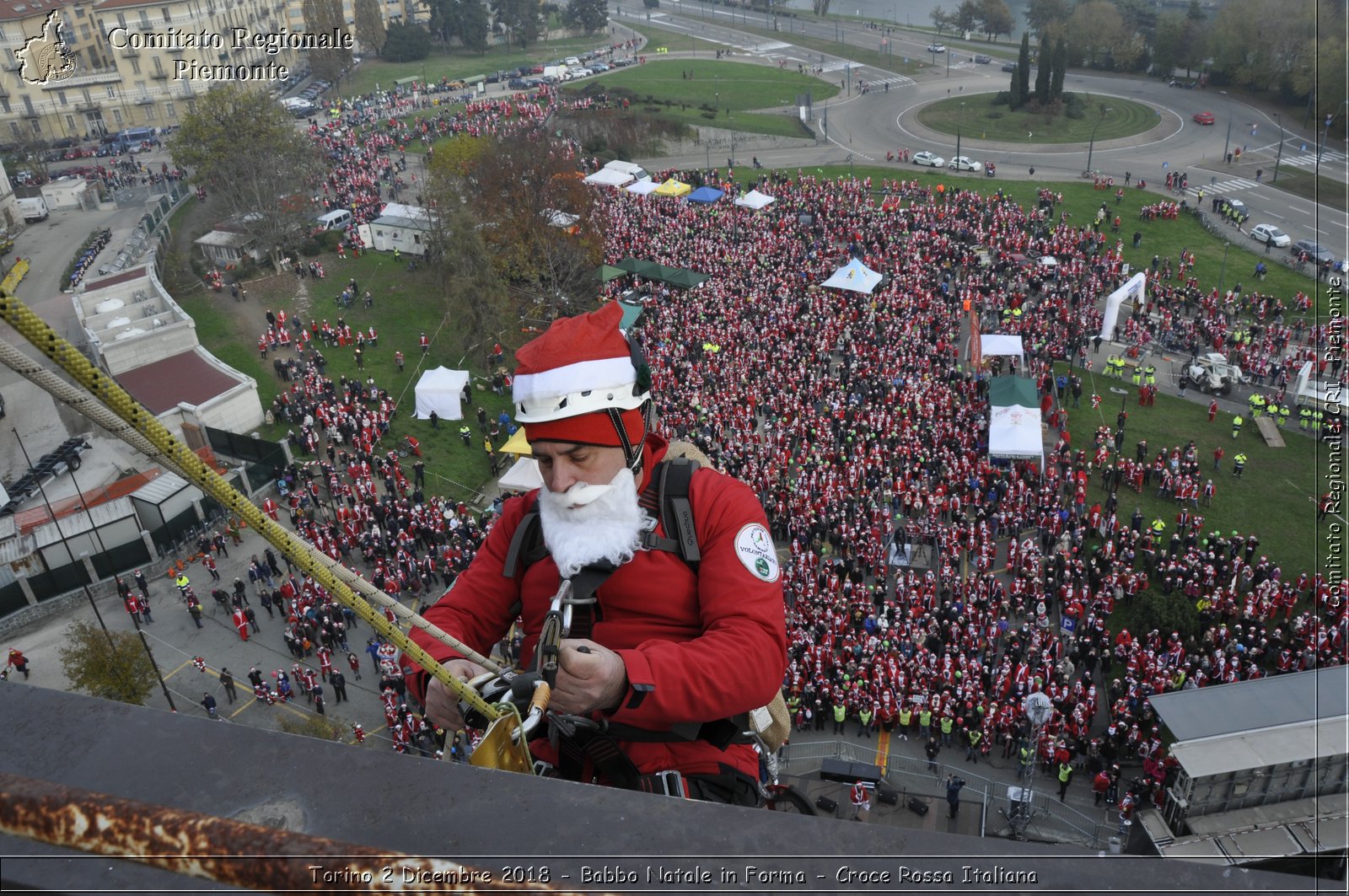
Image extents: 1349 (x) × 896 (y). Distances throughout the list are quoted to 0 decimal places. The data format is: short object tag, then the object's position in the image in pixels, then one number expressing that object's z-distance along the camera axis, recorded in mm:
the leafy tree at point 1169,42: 80250
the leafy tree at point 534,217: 43156
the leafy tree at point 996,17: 97812
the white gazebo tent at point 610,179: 59281
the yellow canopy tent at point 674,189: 57156
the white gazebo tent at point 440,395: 35625
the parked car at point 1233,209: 54031
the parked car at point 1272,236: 49719
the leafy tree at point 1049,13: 90875
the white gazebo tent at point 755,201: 54469
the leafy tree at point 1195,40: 78188
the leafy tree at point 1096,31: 84688
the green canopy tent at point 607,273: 44969
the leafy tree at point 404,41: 104188
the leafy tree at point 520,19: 110750
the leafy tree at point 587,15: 116812
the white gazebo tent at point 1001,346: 34531
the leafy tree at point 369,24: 100688
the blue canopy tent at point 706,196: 56250
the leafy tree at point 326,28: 93875
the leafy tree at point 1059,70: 73062
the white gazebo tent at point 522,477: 28103
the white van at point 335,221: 57062
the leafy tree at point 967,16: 99375
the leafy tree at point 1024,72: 72438
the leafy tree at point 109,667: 19859
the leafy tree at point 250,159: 51844
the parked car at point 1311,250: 46969
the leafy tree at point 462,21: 108312
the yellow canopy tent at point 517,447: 27359
